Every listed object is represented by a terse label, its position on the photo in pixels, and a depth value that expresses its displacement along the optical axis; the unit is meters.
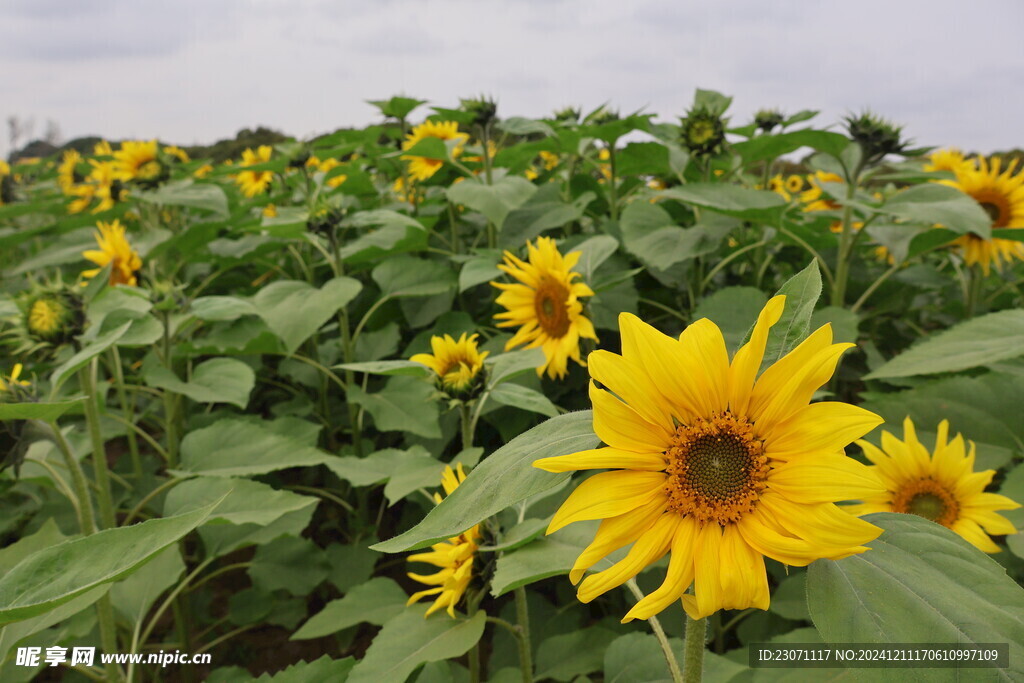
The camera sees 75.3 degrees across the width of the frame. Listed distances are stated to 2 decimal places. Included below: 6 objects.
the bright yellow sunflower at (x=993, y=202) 2.09
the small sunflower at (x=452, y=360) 1.35
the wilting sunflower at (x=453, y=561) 1.07
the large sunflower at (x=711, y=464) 0.63
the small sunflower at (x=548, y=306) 1.57
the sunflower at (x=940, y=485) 1.20
